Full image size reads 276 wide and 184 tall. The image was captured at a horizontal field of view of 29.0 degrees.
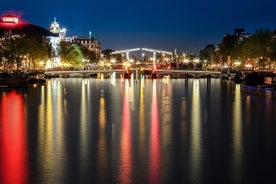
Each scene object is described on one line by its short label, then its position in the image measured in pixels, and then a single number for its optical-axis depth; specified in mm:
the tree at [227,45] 150750
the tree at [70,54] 149625
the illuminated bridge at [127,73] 118525
